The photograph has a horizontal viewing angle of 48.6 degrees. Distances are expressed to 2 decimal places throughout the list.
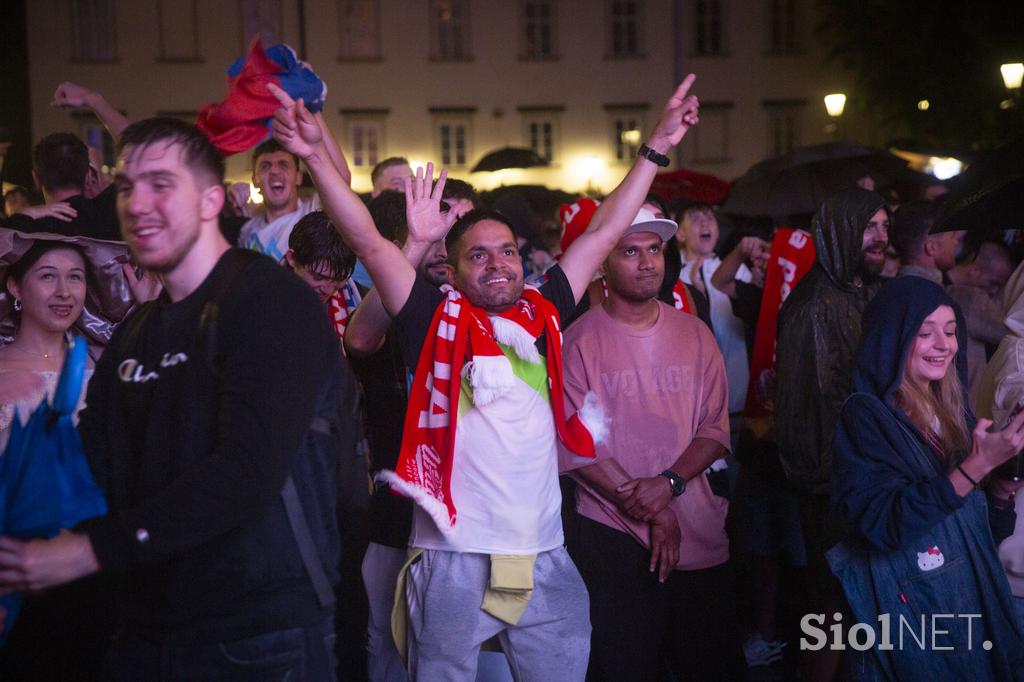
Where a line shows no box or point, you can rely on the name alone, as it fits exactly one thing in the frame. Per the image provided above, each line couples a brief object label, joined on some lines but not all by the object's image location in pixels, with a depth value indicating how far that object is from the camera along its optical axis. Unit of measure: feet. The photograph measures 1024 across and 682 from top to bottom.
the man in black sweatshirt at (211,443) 8.54
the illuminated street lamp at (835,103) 56.18
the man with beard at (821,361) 17.35
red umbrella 43.21
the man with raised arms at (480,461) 12.36
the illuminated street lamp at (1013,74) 44.27
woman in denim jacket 12.42
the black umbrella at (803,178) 30.22
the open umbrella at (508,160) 51.01
